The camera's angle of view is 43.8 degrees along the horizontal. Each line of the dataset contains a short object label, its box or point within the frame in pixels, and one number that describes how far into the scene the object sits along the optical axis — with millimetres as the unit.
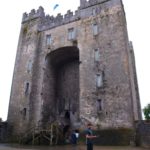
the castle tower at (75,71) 17266
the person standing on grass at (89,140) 8156
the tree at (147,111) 36225
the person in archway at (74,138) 11601
